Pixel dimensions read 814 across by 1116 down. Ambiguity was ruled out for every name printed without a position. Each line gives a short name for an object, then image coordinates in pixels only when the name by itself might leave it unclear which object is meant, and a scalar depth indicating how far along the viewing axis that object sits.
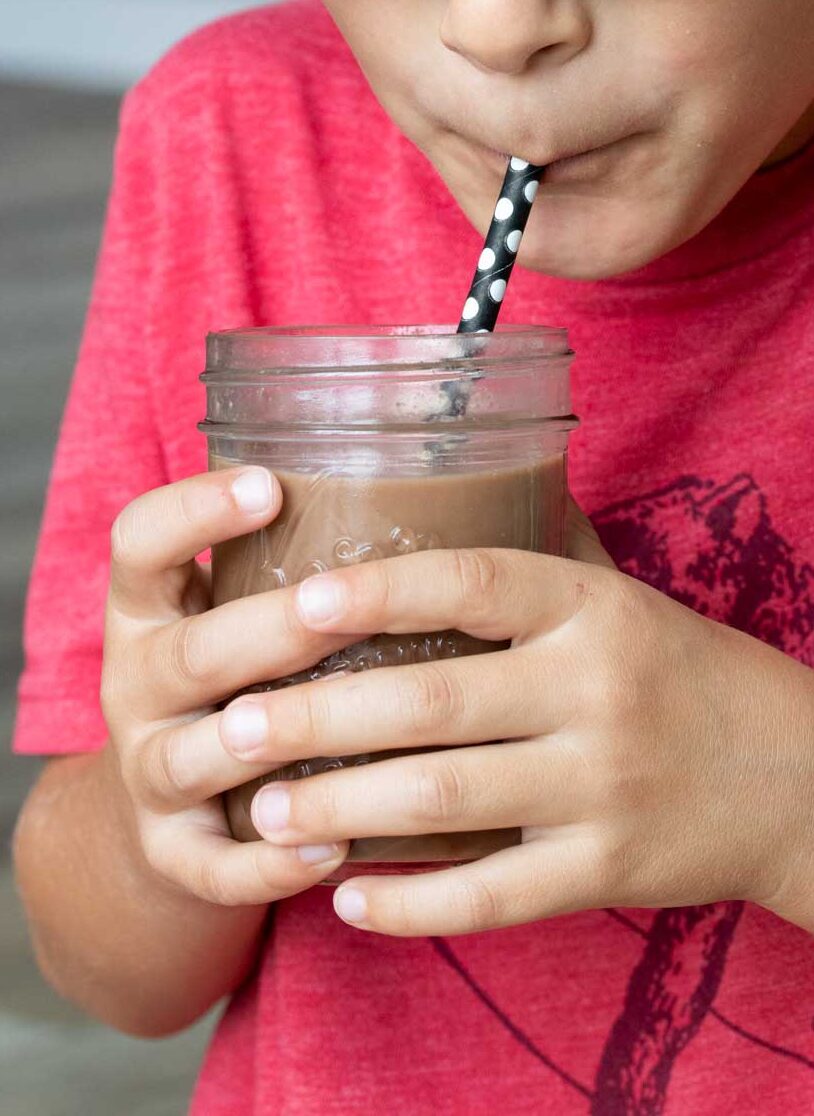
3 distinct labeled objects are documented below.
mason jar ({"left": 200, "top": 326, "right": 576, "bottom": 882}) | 0.63
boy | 0.64
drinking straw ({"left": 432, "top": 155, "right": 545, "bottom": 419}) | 0.70
